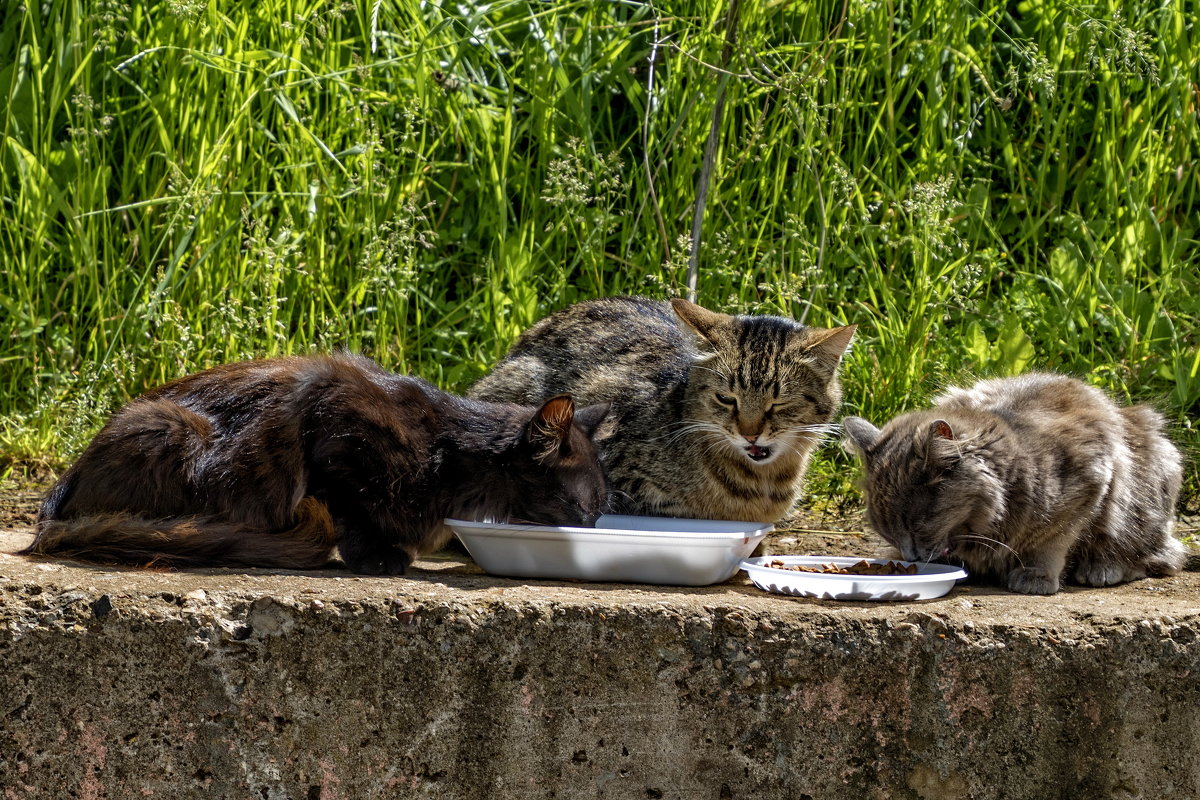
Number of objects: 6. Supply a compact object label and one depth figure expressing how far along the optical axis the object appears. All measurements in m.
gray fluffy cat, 6.77
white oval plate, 5.91
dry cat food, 6.61
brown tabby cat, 7.87
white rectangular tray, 6.13
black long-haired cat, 6.20
